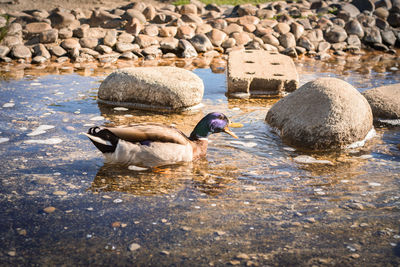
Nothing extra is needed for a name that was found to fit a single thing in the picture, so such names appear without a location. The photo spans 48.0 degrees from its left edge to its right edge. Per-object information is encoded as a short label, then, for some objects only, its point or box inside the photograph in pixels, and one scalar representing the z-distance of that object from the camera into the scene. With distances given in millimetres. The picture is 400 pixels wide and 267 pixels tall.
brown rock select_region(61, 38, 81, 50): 10719
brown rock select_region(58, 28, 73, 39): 11180
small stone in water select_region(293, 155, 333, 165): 4728
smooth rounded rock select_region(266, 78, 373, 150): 5133
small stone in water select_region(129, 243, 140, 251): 2945
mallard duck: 4125
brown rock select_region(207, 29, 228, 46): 12391
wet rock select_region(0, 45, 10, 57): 10039
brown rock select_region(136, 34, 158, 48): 11484
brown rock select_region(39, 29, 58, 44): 10812
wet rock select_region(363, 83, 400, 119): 6258
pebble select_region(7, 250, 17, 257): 2830
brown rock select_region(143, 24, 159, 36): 12000
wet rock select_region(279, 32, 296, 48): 12820
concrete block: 7703
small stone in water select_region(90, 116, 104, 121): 6113
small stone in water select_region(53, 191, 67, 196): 3737
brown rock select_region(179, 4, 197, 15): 14383
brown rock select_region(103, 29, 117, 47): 11109
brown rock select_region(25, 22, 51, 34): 11156
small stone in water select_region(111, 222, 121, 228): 3225
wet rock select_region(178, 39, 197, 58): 11578
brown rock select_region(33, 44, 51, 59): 10289
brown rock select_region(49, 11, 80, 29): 12047
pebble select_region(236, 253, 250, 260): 2859
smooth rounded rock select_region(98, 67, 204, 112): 6660
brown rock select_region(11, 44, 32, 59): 10109
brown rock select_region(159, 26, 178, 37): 12117
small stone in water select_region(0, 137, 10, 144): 5023
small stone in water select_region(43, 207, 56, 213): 3432
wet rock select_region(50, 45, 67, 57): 10531
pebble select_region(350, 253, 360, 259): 2885
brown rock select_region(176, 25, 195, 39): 12231
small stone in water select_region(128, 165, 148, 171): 4355
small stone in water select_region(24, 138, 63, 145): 5023
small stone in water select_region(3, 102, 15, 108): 6519
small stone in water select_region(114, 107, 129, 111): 6691
